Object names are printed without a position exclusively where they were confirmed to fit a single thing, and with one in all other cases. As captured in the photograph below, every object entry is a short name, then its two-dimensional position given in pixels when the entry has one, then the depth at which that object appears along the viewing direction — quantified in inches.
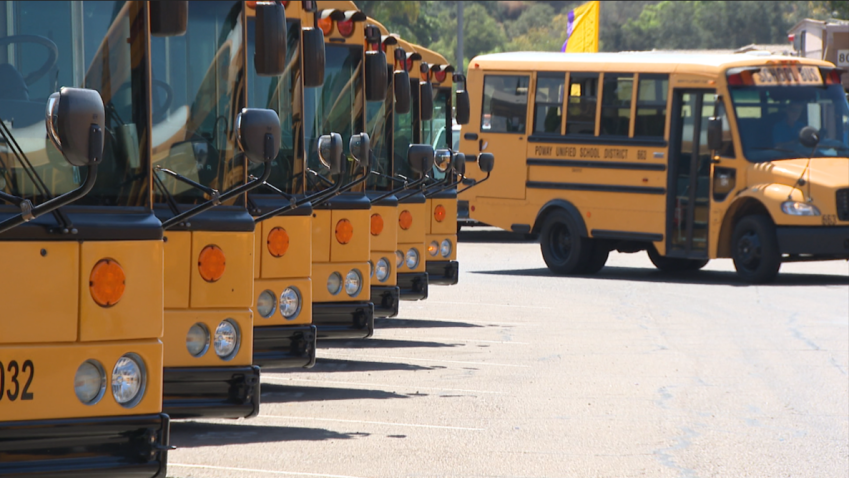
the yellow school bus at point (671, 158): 1352.1
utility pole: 2937.3
